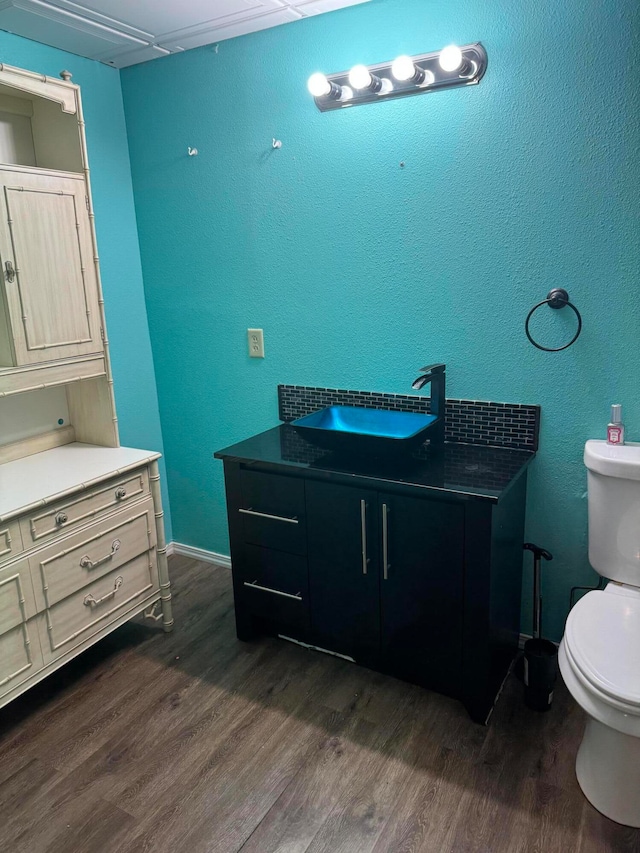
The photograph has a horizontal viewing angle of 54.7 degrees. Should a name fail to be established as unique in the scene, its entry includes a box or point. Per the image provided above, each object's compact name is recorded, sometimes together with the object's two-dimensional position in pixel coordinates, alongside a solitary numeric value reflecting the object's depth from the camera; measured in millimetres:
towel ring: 1928
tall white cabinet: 1898
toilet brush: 1923
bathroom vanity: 1818
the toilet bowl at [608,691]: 1402
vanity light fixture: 1878
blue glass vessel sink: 1929
